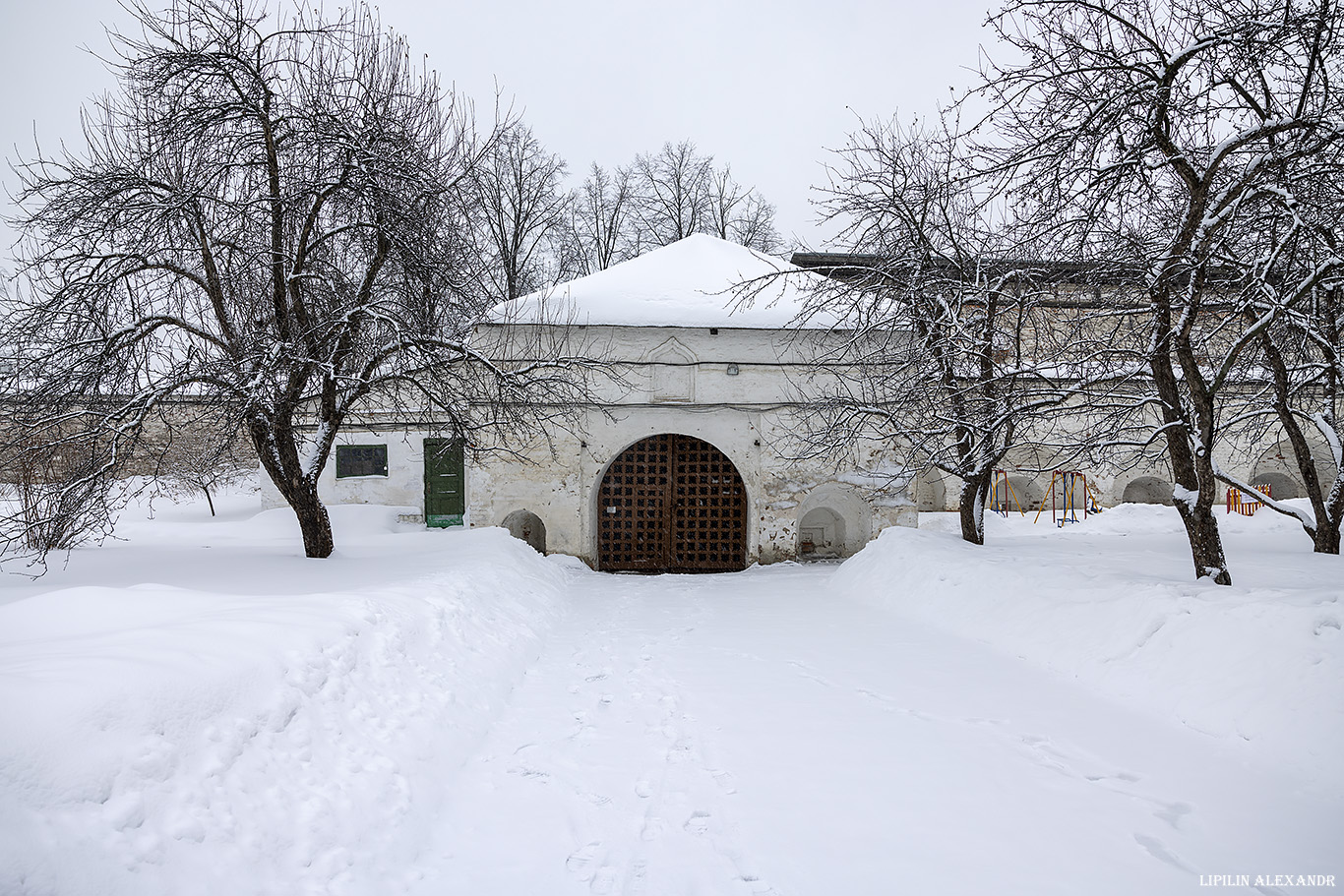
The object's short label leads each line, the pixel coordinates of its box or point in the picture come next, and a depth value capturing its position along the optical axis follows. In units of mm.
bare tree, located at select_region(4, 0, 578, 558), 7543
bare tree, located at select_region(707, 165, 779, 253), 30203
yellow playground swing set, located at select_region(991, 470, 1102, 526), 18938
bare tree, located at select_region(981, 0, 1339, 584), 5828
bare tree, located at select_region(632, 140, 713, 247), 30344
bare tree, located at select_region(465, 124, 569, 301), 25094
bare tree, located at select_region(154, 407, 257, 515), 18062
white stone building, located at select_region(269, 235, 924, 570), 13625
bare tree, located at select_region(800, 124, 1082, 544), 9469
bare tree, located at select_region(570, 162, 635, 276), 30766
